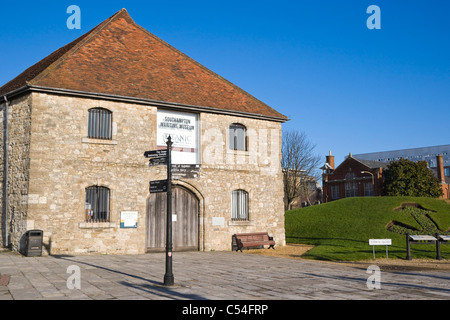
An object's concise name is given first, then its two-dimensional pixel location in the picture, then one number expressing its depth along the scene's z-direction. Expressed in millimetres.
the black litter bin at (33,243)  15695
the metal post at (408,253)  17012
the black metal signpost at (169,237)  9586
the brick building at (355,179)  57744
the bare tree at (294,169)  42719
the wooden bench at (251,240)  19805
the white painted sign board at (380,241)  16094
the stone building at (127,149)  16844
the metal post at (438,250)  17109
